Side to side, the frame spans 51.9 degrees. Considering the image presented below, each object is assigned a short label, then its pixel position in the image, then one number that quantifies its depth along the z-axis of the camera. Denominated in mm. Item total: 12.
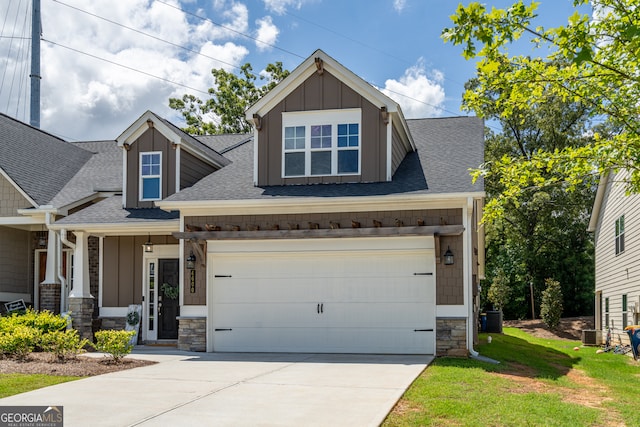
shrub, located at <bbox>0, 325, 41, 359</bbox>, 12203
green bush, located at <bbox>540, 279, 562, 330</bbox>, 28422
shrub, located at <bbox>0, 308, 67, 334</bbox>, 13900
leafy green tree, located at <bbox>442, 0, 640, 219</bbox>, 7562
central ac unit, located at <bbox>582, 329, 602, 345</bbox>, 21938
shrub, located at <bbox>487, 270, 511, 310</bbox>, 31500
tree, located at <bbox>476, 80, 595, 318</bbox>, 33594
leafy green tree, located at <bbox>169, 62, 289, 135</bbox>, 37406
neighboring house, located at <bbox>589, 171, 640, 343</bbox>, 18656
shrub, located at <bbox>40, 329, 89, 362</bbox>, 11961
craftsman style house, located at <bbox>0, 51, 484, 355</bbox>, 13789
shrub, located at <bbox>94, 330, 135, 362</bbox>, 11914
